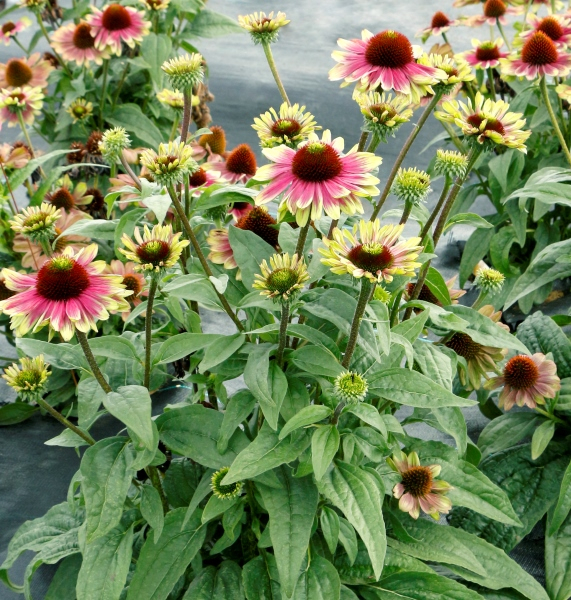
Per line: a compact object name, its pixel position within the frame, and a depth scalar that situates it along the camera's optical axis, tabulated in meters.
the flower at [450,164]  1.11
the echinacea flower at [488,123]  1.03
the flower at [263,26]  1.20
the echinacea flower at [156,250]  0.96
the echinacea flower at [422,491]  1.19
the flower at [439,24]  2.28
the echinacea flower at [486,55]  1.98
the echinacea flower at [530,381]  1.40
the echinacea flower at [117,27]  2.09
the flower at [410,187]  1.08
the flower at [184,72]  1.17
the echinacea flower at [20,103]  1.83
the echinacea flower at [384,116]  1.03
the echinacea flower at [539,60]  1.70
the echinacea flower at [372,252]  0.87
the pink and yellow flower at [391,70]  1.04
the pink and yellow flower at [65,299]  0.93
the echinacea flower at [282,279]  0.94
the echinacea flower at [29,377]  1.10
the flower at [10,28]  2.32
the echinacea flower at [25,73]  2.23
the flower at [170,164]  0.98
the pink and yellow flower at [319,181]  0.92
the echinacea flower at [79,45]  2.14
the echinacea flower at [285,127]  1.08
